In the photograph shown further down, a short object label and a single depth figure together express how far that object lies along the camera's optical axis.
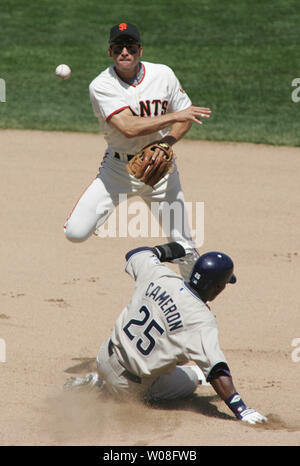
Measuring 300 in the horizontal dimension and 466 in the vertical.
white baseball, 19.52
